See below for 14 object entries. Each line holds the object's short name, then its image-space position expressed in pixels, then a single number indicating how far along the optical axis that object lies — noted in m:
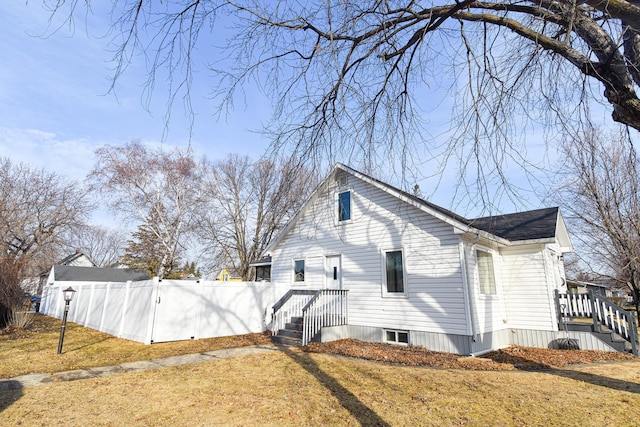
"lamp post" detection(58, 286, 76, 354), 8.55
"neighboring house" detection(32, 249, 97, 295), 40.97
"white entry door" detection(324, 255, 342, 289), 12.20
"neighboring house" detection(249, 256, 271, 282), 20.19
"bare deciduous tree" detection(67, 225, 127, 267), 48.57
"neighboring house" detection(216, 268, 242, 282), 29.42
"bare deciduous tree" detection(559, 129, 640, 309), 13.90
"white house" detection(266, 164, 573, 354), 9.36
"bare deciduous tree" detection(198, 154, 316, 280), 26.31
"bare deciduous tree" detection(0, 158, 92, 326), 23.41
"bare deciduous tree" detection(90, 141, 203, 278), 22.25
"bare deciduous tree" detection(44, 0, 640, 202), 3.27
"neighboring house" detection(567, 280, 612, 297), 15.92
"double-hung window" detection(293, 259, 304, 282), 13.58
